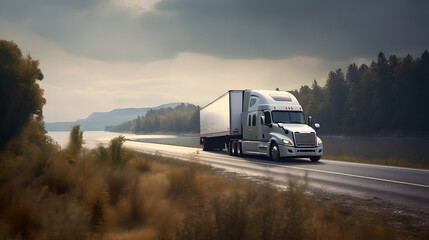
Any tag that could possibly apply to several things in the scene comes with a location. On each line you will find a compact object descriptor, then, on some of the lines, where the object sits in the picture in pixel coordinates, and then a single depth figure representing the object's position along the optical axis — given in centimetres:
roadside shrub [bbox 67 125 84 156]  1808
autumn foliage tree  1967
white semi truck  1995
